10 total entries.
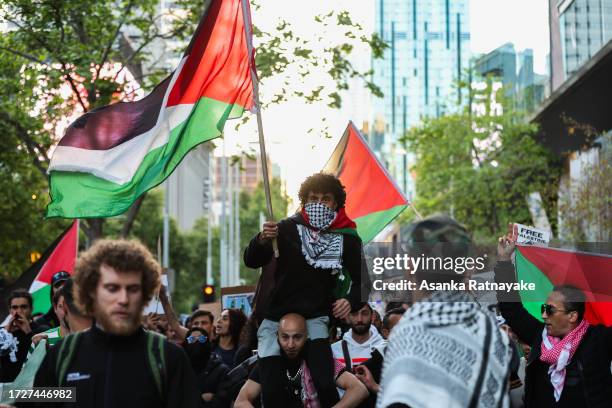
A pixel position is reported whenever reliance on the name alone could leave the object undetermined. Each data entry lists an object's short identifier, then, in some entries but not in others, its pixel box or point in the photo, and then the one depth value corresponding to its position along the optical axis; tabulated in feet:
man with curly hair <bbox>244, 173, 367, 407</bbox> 26.55
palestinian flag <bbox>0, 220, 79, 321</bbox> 49.11
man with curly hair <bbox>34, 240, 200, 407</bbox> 17.15
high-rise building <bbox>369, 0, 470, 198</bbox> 472.44
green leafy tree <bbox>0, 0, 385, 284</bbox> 65.36
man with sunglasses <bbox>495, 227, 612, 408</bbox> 26.71
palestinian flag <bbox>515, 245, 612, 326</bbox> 29.25
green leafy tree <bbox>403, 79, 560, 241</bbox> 136.36
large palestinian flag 30.12
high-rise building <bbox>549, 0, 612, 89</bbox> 107.54
